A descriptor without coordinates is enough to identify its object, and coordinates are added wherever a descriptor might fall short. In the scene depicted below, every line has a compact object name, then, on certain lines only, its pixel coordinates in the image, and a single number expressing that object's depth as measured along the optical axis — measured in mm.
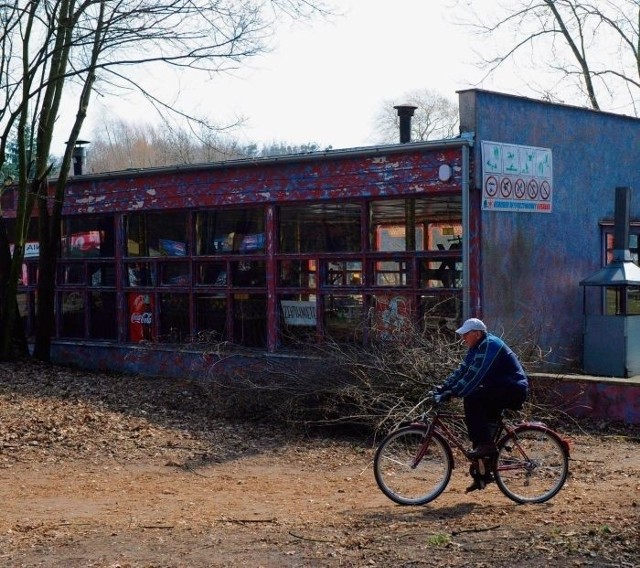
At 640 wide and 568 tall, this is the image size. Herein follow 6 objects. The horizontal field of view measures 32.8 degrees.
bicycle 9531
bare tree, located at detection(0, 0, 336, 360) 16531
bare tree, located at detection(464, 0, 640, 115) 31281
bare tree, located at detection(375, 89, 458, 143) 62409
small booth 16266
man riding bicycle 9391
